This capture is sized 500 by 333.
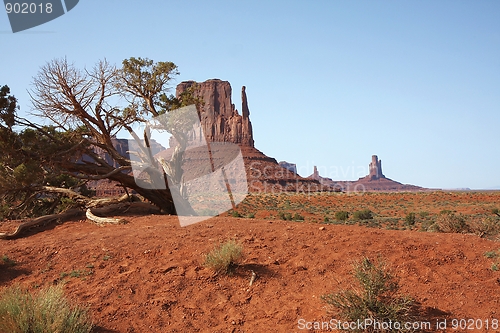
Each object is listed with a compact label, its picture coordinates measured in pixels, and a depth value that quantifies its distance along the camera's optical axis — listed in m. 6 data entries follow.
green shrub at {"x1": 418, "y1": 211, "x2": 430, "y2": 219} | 29.68
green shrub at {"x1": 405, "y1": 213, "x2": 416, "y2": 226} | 23.67
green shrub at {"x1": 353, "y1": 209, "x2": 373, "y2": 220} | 29.48
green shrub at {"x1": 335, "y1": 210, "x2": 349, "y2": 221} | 27.66
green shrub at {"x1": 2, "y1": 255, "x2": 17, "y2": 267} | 8.29
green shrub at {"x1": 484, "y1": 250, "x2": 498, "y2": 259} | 8.33
